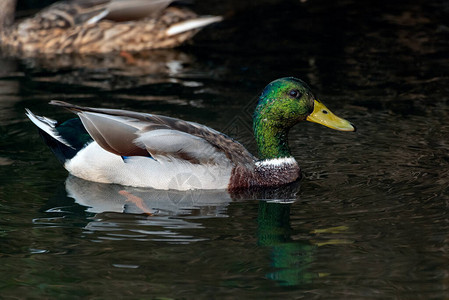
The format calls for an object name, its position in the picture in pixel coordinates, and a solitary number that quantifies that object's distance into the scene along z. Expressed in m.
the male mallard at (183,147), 13.95
